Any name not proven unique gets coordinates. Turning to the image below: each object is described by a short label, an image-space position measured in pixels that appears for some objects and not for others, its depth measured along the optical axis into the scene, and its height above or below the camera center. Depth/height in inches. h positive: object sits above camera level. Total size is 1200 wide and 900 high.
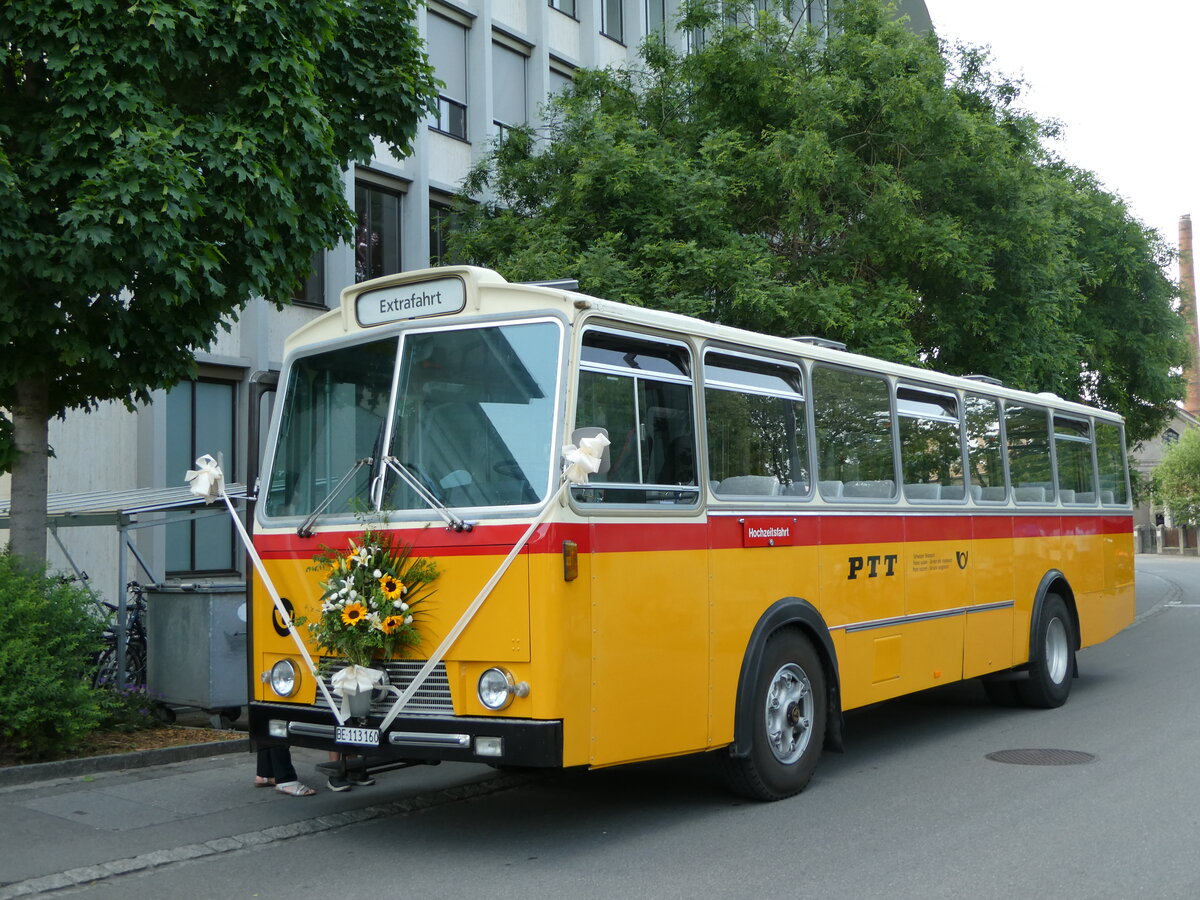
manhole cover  355.6 -59.4
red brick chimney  2674.7 +569.3
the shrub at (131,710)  398.6 -41.5
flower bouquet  256.5 -6.5
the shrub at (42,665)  334.0 -21.8
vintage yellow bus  249.6 +8.2
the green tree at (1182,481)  2630.4 +130.6
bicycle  420.8 -24.6
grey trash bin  414.3 -22.5
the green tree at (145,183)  333.7 +110.2
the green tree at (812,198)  617.3 +187.6
